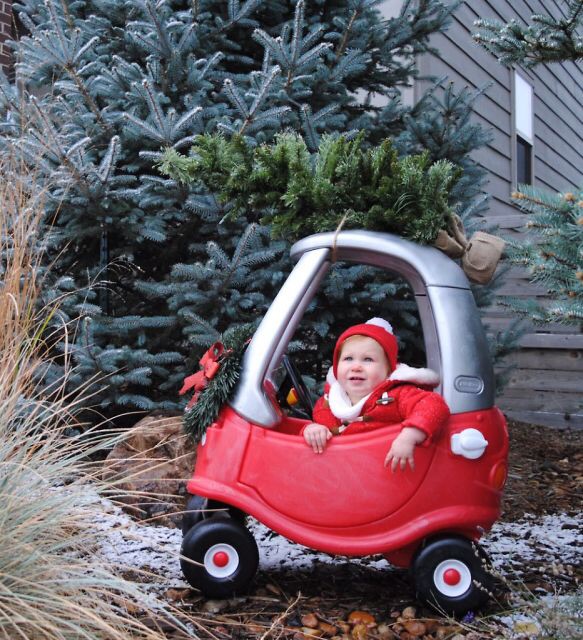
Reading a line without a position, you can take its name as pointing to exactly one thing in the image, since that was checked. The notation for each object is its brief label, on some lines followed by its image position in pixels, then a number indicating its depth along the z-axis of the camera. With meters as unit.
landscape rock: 2.94
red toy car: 1.99
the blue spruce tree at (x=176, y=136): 3.07
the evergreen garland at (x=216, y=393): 2.13
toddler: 1.93
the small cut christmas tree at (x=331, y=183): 2.05
